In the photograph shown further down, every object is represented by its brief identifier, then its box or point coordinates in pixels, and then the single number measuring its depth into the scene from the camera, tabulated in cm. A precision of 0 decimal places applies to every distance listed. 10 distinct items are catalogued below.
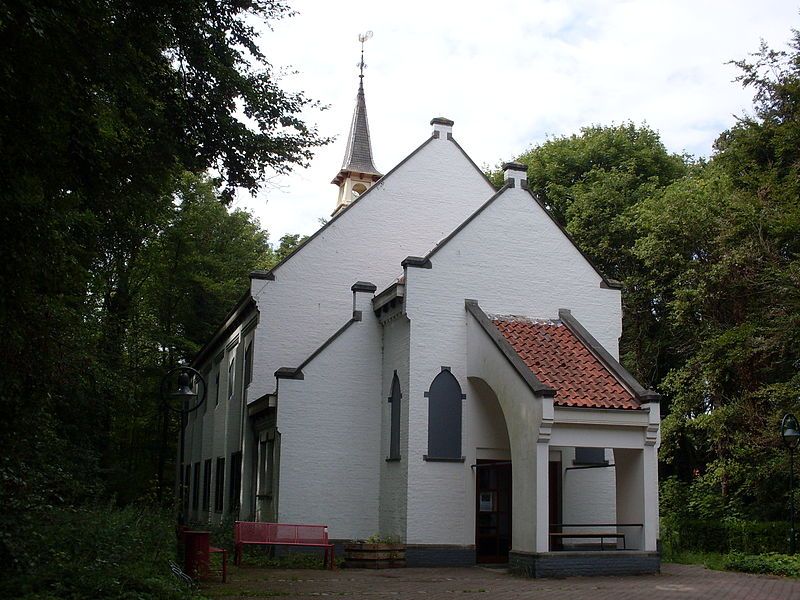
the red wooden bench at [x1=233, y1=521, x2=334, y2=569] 1933
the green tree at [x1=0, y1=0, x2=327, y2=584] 1026
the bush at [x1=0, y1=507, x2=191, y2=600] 1056
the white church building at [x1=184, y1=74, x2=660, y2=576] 1844
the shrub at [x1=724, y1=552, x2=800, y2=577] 1839
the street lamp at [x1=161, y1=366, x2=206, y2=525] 1744
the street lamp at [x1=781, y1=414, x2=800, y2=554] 2048
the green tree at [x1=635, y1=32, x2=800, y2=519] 2609
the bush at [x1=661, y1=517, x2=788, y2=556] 2484
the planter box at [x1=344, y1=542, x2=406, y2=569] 1934
